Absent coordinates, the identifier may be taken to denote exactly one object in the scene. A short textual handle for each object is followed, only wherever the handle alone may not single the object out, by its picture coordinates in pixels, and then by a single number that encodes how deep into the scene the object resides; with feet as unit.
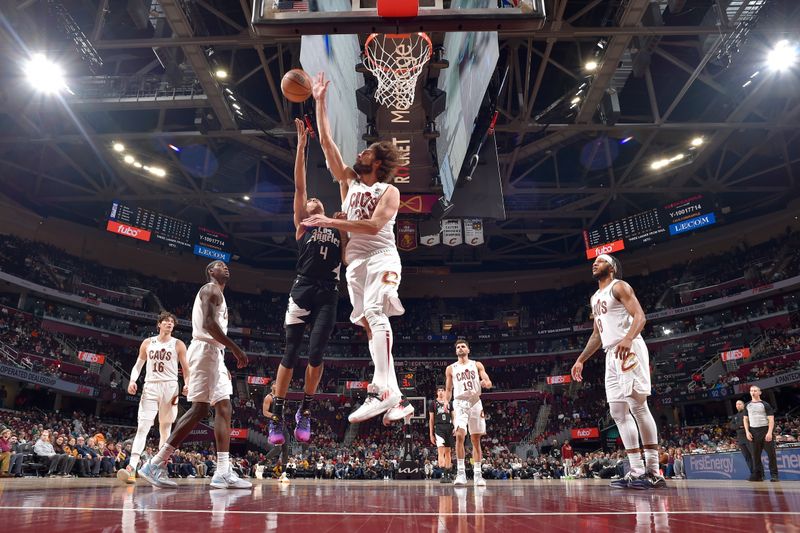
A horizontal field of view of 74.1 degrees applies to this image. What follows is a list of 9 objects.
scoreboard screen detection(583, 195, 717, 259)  68.83
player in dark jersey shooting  16.40
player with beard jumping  12.82
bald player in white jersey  17.35
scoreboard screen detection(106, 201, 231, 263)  71.92
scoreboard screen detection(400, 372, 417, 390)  55.57
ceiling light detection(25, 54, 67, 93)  44.52
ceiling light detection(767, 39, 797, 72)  43.93
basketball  15.85
